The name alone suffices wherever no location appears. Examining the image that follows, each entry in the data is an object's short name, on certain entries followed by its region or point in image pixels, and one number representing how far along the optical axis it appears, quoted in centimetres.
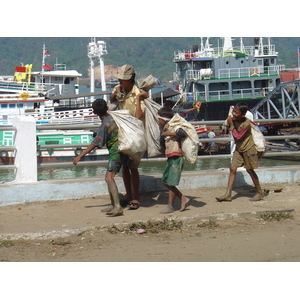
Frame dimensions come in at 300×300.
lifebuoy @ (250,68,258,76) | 4425
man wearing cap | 641
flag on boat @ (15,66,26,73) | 3794
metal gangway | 2510
